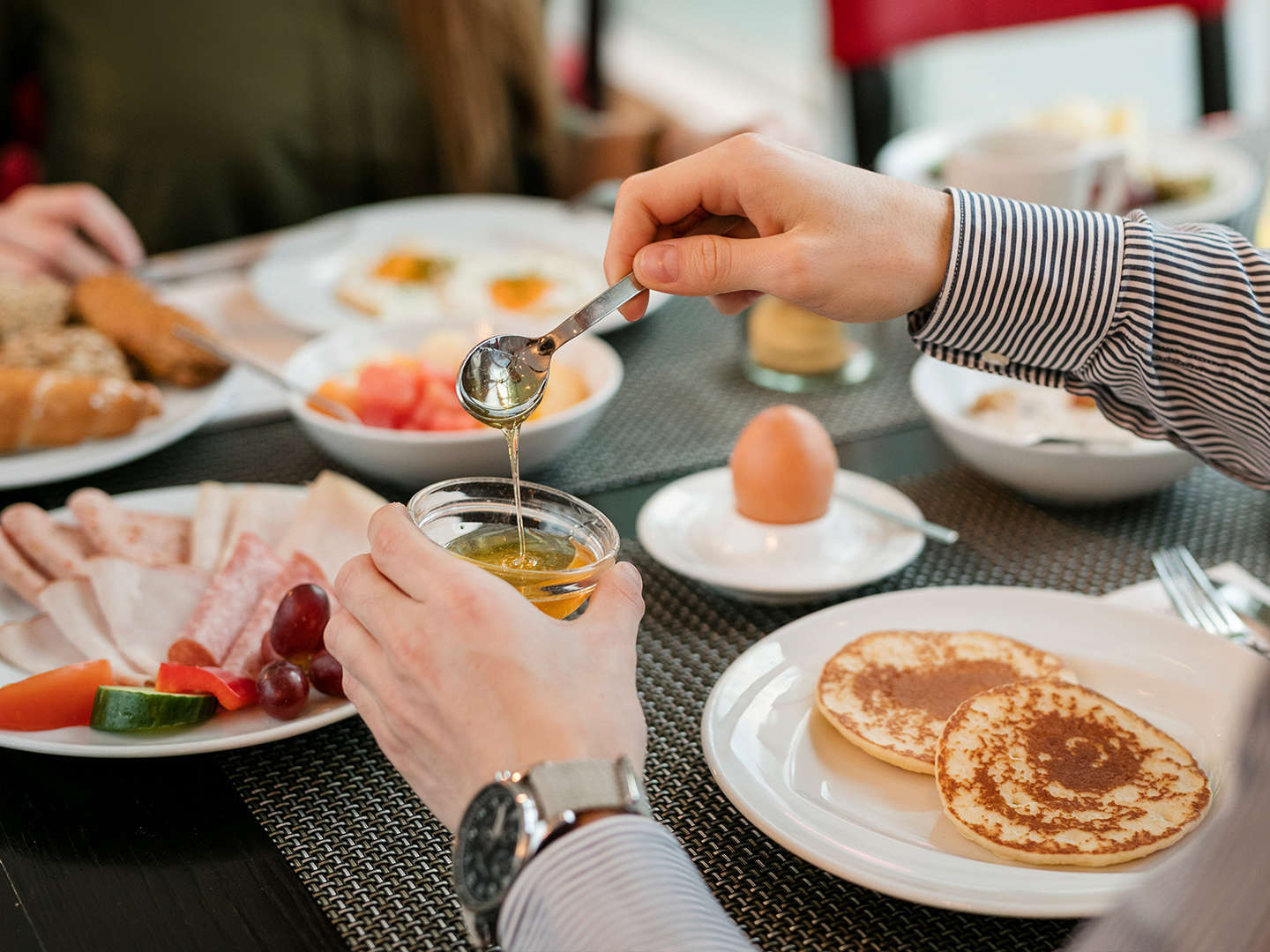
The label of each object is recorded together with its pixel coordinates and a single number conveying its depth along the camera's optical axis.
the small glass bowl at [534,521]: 0.87
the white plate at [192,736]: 0.92
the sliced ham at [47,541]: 1.17
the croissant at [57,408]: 1.47
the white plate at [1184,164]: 2.08
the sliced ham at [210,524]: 1.20
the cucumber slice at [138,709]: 0.94
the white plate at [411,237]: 2.01
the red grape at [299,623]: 1.01
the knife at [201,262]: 2.11
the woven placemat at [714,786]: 0.81
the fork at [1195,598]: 1.07
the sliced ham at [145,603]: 1.06
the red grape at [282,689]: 0.96
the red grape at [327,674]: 0.98
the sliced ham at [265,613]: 1.04
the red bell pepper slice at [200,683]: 0.97
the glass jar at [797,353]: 1.71
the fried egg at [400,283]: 1.98
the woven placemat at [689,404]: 1.51
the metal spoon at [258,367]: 1.42
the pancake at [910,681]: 0.91
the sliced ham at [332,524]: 1.21
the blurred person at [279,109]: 2.53
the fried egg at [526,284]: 1.95
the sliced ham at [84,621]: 1.04
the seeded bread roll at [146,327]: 1.67
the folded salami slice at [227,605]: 1.02
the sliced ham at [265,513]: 1.25
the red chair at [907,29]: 2.83
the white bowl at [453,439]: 1.36
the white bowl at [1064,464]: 1.29
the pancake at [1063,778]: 0.80
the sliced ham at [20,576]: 1.14
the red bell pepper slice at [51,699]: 0.95
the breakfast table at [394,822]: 0.82
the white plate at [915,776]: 0.76
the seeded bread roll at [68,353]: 1.60
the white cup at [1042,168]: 1.72
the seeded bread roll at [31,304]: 1.73
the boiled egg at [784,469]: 1.22
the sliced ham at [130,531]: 1.21
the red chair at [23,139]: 2.71
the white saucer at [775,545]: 1.17
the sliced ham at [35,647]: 1.04
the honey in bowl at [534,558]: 0.87
